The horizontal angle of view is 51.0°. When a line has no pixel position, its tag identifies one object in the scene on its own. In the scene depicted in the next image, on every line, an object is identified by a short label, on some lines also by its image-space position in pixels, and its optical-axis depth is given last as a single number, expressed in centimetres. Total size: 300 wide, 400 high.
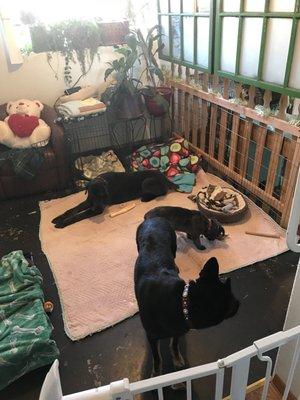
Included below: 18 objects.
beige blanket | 196
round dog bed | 264
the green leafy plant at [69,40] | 330
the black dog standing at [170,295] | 119
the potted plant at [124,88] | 330
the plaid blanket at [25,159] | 290
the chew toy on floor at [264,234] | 248
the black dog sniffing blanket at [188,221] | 231
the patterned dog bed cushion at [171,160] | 338
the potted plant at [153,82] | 349
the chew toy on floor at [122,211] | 287
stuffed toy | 298
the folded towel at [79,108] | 321
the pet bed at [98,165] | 348
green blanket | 157
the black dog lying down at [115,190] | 281
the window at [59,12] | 316
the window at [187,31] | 288
